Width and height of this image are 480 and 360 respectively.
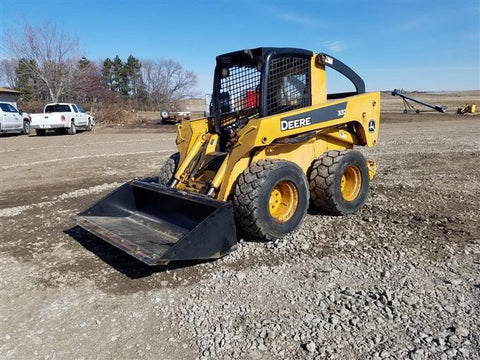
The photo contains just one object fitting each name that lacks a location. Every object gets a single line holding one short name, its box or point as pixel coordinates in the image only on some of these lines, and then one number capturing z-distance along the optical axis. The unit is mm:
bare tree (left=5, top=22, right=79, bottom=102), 34156
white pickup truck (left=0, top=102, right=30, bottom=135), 19592
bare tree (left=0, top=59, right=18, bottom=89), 61922
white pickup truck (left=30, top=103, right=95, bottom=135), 19734
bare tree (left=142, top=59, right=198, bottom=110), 64312
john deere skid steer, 4168
